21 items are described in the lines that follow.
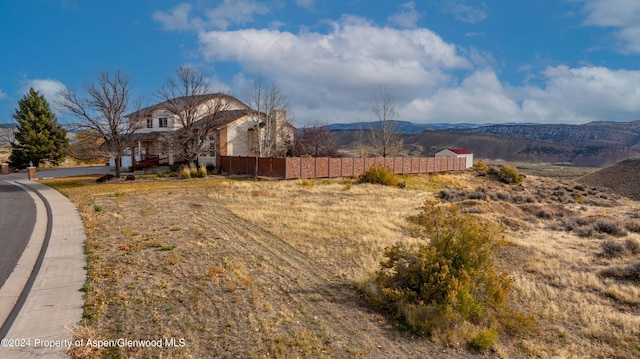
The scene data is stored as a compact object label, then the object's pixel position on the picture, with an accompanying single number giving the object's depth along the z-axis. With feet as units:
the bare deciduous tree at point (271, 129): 125.59
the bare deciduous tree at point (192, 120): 103.55
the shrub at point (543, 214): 61.95
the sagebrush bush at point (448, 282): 20.94
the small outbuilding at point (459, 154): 175.17
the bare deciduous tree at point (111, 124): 91.15
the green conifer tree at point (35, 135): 142.10
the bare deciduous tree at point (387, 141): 169.58
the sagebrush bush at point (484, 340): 18.89
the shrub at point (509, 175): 141.61
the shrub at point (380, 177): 105.81
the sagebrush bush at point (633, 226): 52.09
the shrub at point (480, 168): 160.07
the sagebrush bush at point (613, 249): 37.96
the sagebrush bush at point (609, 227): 47.62
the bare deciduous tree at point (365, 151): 187.81
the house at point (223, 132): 119.00
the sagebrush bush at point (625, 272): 31.14
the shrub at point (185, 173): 98.13
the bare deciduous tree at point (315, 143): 159.12
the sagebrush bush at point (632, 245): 38.70
